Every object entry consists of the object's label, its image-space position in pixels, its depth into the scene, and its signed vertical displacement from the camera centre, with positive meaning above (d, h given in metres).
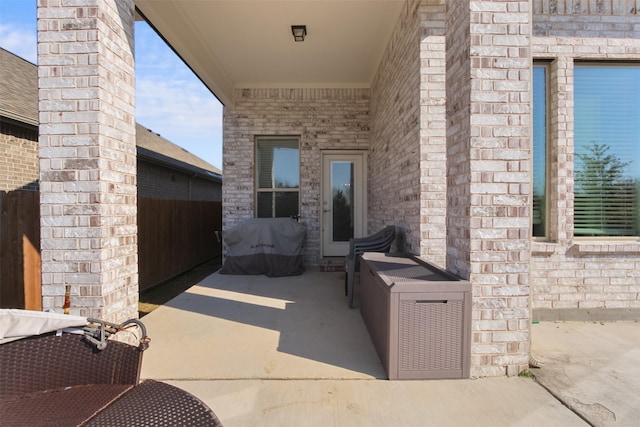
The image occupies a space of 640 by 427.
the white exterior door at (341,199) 6.89 +0.25
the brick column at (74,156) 2.34 +0.40
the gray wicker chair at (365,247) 4.09 -0.45
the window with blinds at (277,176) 6.97 +0.74
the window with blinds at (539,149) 3.85 +0.70
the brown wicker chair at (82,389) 1.28 -0.77
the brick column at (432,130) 3.36 +0.81
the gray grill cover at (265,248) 5.92 -0.66
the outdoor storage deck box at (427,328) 2.30 -0.82
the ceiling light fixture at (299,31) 4.54 +2.48
